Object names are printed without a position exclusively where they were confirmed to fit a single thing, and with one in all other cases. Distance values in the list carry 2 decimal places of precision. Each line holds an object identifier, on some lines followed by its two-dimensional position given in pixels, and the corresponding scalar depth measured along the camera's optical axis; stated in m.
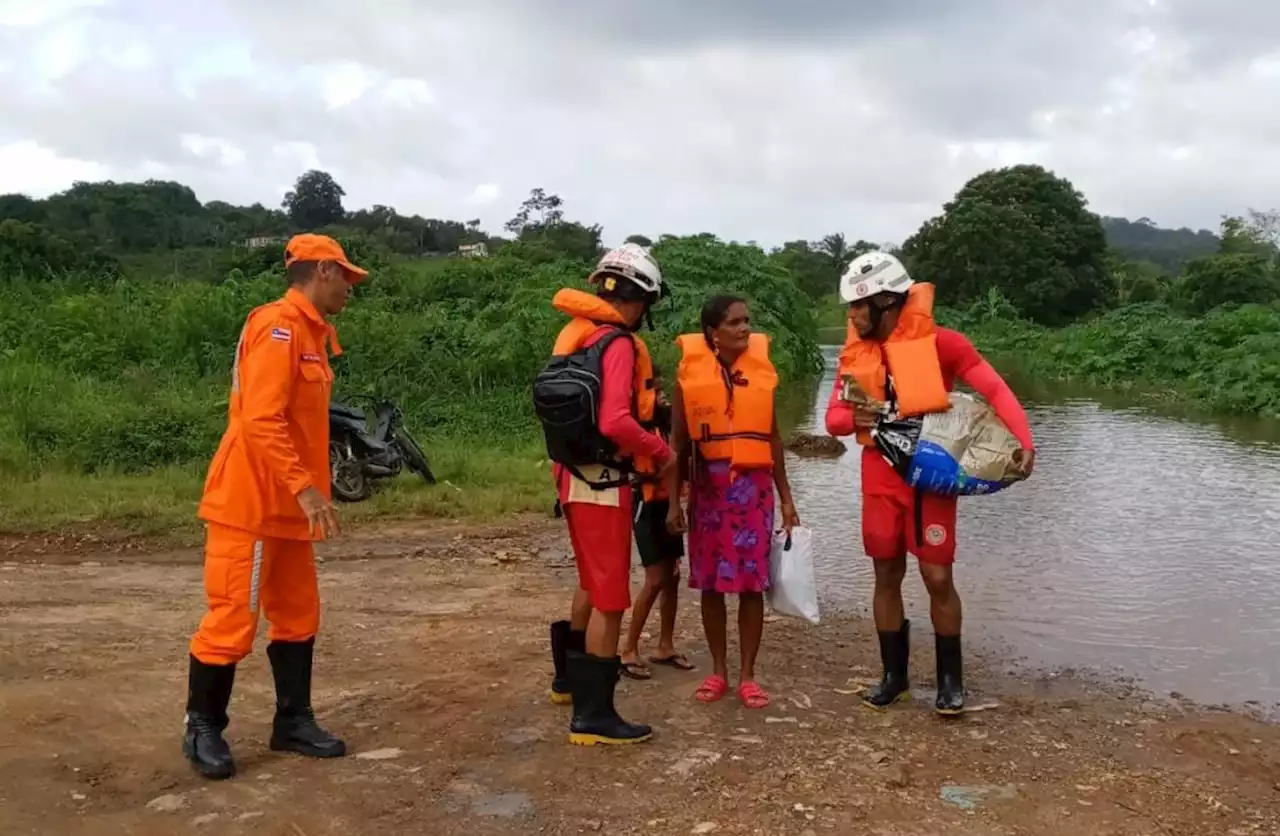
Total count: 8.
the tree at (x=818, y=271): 56.59
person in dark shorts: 5.08
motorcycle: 9.72
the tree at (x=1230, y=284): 36.00
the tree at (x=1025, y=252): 45.38
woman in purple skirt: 4.74
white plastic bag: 4.84
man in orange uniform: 3.97
